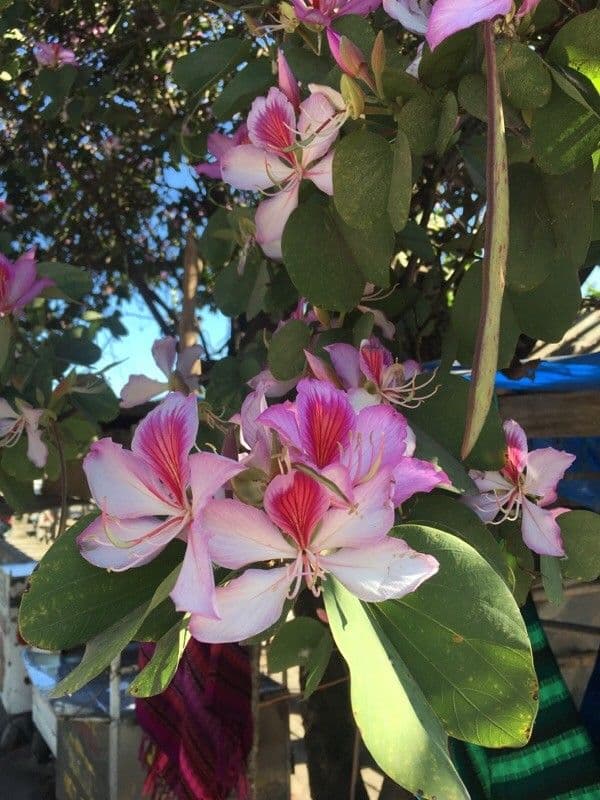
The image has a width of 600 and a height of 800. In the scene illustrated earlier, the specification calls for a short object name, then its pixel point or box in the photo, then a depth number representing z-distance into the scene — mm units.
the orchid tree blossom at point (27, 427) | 1137
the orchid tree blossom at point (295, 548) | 438
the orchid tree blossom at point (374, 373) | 708
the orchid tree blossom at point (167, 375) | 1019
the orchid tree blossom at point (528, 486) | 750
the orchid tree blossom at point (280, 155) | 625
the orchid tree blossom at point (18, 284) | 1072
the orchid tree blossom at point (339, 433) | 465
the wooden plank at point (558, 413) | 1335
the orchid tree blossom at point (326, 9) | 720
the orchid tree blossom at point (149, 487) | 475
